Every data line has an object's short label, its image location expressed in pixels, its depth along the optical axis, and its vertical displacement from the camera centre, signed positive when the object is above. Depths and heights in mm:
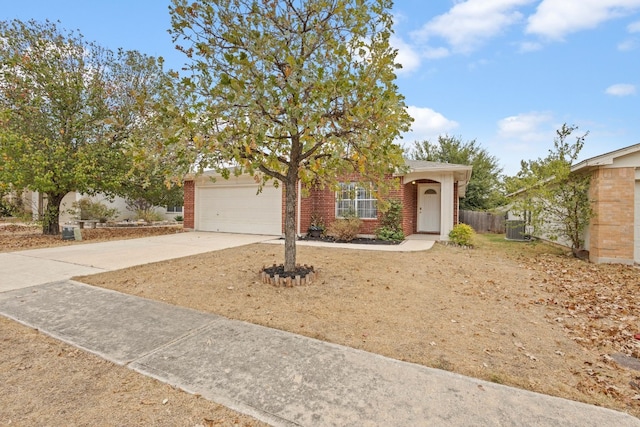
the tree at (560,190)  8648 +590
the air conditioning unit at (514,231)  13770 -996
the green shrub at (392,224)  11055 -542
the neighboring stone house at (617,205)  7781 +128
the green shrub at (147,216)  19516 -445
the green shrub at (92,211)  18406 -124
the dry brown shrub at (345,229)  11059 -726
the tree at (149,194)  13406 +792
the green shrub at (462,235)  10422 -881
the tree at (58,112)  9961 +3539
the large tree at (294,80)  3986 +1751
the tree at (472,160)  23453 +4174
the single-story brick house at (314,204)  11547 +215
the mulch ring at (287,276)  5156 -1158
